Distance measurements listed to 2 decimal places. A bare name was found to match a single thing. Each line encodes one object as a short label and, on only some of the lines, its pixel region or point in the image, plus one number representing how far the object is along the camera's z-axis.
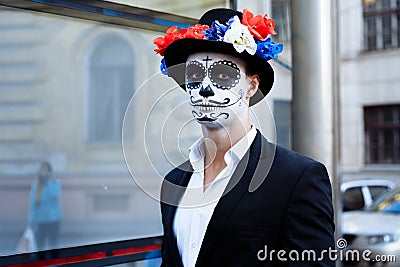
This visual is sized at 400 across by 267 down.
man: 1.71
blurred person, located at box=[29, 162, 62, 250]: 2.83
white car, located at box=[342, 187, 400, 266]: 6.01
